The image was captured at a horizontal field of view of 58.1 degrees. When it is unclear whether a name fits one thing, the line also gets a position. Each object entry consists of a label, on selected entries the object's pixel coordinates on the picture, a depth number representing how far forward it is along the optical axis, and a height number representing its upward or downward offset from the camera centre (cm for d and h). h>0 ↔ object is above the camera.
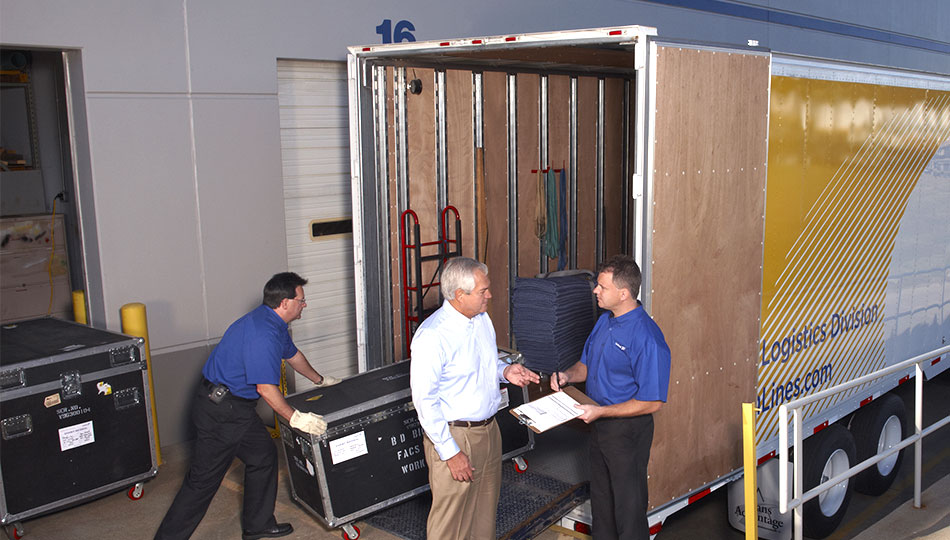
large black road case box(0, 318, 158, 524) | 529 -156
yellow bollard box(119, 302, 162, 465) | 627 -106
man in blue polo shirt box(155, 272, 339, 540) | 495 -132
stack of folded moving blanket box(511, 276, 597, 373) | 613 -113
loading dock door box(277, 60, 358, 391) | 776 -32
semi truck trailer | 499 -34
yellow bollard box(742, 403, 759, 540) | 451 -168
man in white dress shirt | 431 -118
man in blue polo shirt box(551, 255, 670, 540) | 458 -128
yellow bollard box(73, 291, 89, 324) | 688 -103
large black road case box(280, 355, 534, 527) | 507 -172
